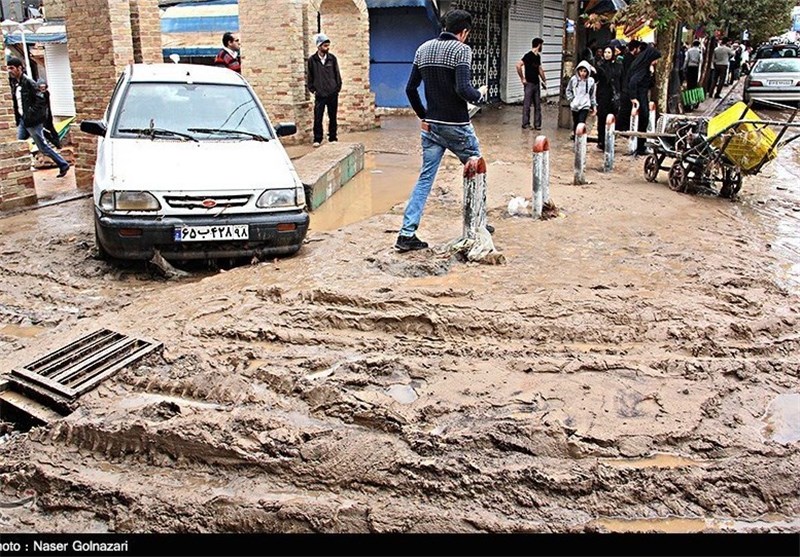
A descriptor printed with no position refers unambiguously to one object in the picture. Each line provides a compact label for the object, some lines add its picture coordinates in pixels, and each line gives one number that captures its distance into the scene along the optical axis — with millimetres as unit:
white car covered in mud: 6105
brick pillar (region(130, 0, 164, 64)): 10828
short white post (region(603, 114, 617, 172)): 10953
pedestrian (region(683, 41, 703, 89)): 22578
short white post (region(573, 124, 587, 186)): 10047
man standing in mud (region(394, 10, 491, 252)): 6289
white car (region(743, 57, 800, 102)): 22281
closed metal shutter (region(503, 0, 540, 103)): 22125
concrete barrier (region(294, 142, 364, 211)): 8914
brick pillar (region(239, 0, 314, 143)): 13531
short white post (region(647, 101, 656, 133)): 12617
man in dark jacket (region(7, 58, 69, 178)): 10680
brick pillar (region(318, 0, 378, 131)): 15812
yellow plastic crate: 8898
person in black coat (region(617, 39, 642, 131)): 12422
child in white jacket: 13070
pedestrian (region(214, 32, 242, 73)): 13148
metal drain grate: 3996
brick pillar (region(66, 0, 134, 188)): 10359
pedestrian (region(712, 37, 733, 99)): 26664
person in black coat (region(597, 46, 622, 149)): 12930
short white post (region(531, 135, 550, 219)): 7793
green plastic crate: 22297
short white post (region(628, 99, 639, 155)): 12414
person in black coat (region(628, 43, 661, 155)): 11906
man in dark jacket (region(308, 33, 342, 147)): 12680
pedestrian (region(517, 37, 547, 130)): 15258
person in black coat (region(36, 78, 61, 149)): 12301
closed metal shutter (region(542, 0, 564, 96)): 25375
